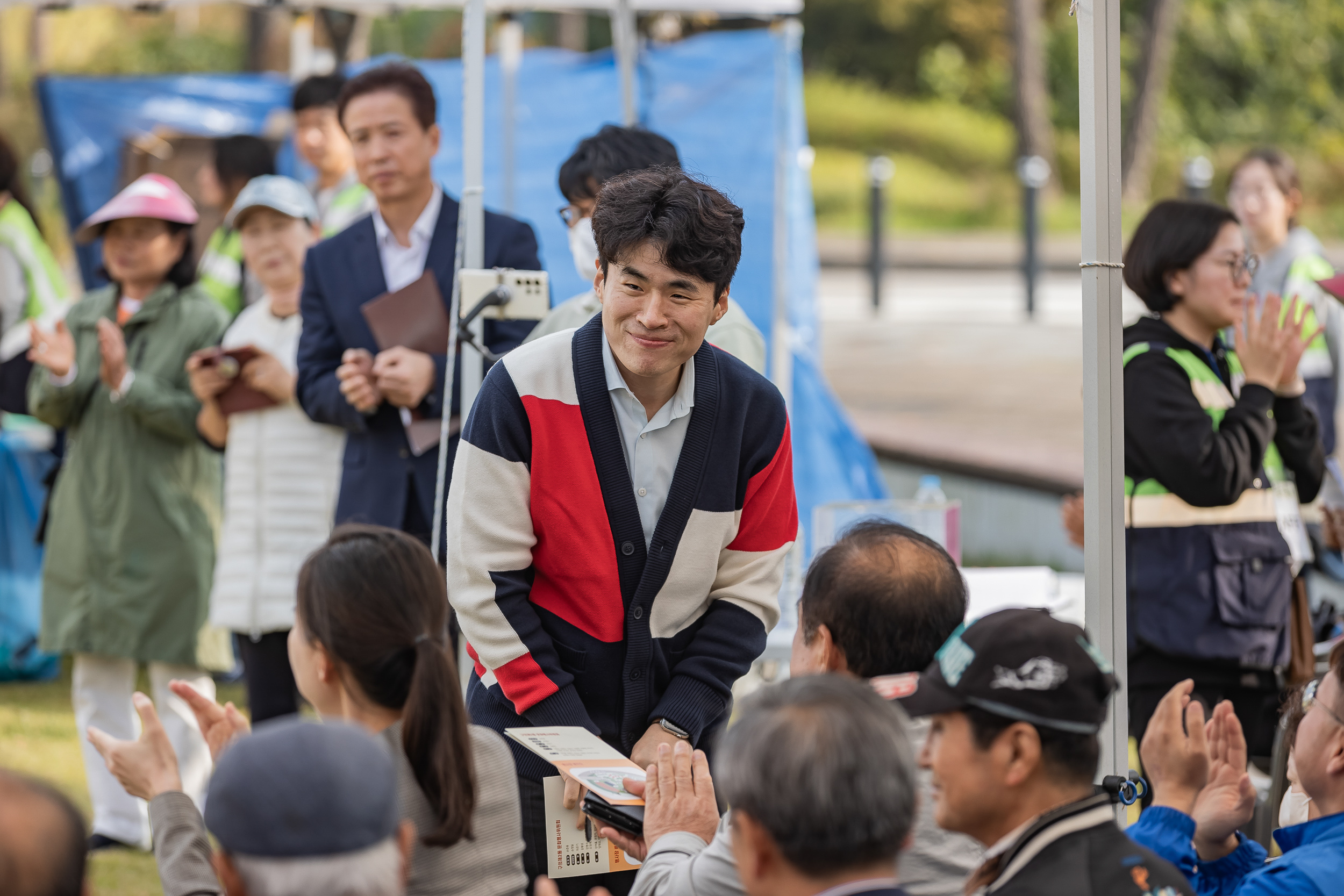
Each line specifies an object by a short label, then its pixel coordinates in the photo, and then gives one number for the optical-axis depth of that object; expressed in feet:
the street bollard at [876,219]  90.89
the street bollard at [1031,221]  84.48
